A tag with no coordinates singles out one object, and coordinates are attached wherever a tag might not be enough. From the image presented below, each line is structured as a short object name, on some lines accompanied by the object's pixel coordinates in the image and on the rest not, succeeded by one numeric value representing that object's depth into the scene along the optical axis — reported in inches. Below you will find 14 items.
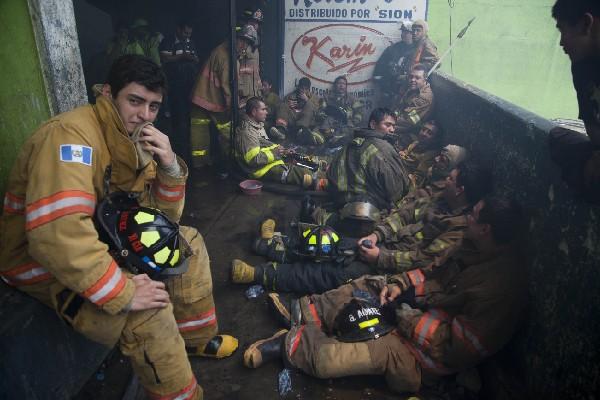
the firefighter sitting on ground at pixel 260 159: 233.9
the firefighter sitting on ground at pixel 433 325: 98.7
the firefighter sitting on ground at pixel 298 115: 326.0
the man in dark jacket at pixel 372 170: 179.0
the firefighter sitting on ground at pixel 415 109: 292.2
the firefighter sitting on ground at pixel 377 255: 142.3
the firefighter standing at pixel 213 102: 256.5
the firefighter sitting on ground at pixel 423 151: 239.3
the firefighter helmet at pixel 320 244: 145.3
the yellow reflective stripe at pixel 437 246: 137.9
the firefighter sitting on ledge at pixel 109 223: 69.2
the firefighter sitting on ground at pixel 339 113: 343.6
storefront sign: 369.1
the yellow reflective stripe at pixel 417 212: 172.3
